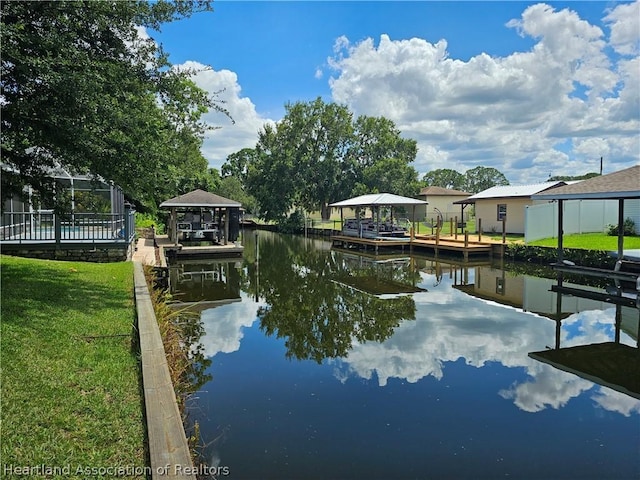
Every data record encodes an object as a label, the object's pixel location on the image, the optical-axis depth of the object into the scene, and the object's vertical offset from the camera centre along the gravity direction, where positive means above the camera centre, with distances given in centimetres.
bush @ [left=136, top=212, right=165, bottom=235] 3130 +21
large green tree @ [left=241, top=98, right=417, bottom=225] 4353 +619
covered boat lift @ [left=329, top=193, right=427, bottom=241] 2534 +3
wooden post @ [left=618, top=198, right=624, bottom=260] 1384 -24
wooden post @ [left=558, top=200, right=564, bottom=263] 1491 -23
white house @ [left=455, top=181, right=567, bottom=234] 2748 +120
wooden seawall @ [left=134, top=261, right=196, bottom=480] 314 -149
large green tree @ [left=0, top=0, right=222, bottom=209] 709 +205
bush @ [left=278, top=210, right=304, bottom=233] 4356 +8
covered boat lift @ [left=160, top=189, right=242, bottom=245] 2269 +32
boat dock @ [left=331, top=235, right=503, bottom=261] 2198 -100
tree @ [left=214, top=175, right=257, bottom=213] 5399 +380
